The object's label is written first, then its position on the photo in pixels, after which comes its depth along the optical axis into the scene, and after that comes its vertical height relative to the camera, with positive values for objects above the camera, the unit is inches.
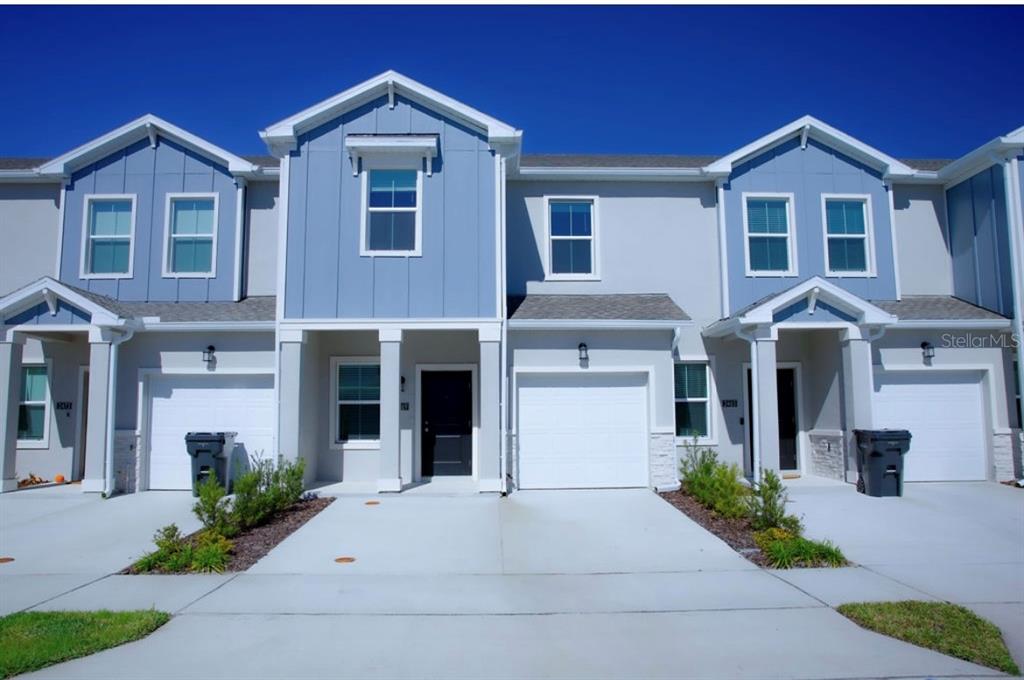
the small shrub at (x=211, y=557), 305.3 -66.3
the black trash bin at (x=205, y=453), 476.7 -30.1
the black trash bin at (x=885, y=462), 463.2 -38.3
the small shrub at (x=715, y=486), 399.9 -49.2
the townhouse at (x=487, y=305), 489.1 +76.5
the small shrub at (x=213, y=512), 354.9 -53.6
